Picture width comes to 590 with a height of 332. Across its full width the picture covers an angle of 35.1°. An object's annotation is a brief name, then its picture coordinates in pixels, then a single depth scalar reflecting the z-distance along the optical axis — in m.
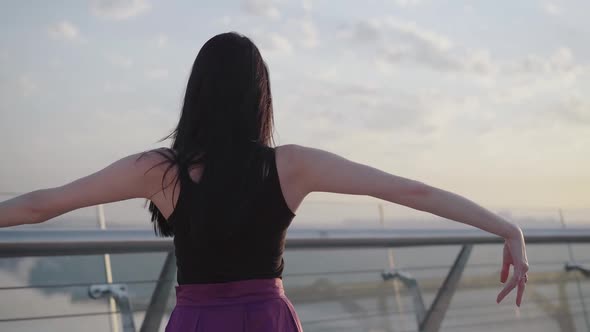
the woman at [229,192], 2.34
